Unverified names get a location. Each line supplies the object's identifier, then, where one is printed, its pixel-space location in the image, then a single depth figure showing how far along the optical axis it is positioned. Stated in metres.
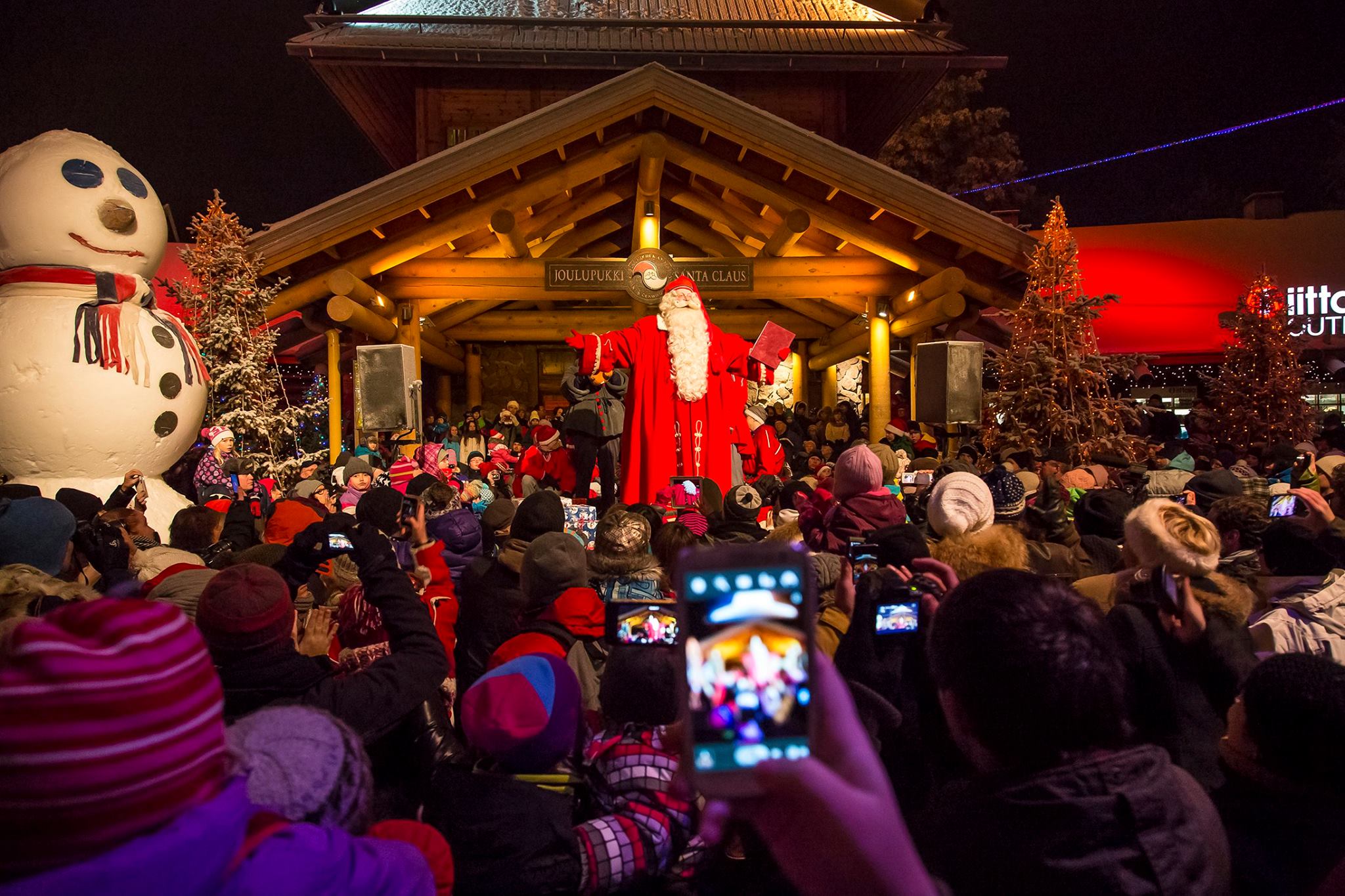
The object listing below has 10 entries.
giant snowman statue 7.23
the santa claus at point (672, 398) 8.73
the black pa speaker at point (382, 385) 8.79
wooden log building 10.13
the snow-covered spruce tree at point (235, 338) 10.21
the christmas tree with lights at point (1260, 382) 13.55
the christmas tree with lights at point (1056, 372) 10.75
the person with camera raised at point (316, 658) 1.89
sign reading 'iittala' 16.83
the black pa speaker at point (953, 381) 9.41
